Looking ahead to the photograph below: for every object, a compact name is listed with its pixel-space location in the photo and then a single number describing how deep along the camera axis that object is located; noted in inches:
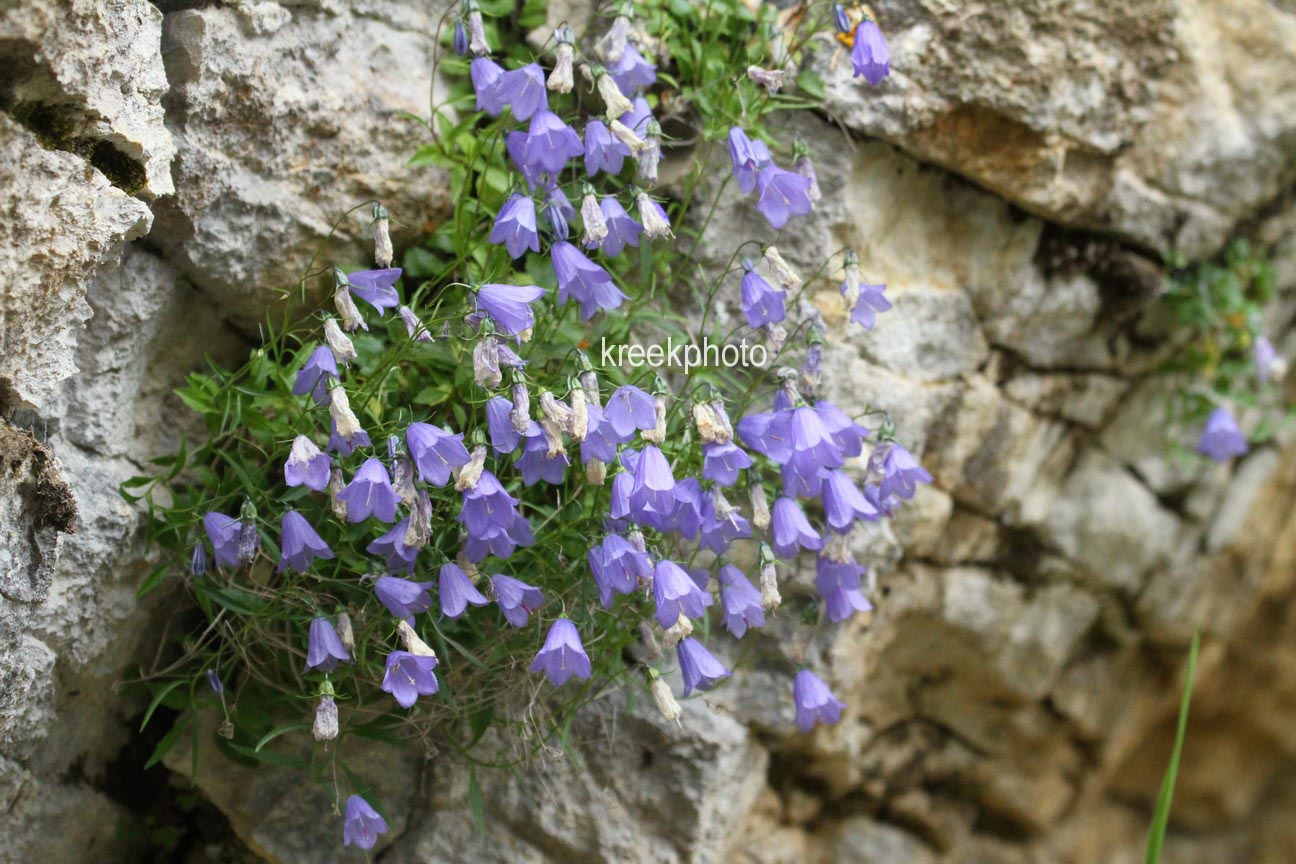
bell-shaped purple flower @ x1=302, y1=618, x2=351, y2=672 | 86.9
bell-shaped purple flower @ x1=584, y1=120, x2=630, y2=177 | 93.3
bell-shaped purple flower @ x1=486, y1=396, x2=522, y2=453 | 84.9
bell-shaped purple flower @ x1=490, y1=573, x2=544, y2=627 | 88.2
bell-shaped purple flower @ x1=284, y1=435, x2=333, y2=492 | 83.8
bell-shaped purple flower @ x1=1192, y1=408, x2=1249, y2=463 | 136.8
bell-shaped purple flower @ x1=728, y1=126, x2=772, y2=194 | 95.8
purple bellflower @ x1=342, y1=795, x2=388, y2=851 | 89.6
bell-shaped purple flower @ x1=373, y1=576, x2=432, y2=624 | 86.0
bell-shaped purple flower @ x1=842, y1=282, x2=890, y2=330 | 101.9
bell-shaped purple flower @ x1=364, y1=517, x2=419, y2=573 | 85.0
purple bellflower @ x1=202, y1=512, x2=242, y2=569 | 88.8
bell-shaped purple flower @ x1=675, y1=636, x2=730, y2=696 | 91.0
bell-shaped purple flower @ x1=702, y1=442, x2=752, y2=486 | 88.4
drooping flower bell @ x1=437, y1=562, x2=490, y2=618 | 86.2
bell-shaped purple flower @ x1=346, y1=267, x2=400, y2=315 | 90.3
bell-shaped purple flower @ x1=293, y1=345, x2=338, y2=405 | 86.1
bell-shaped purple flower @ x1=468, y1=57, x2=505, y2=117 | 92.5
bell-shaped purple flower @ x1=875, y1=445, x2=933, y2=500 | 98.8
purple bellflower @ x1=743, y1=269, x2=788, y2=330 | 96.2
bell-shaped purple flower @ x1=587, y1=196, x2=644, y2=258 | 93.5
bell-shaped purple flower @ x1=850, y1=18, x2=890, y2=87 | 96.5
